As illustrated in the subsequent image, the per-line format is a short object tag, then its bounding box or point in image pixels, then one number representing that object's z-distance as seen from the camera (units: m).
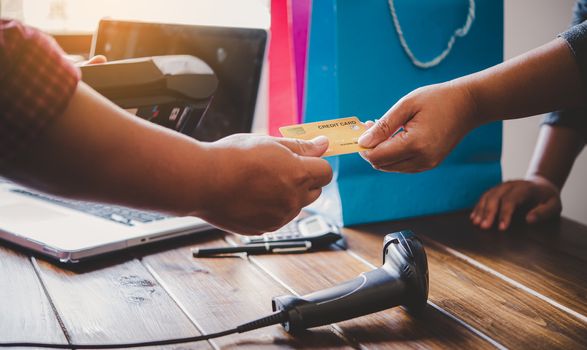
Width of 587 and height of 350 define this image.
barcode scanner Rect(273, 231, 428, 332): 0.56
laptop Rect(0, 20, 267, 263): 1.09
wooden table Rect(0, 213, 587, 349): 0.55
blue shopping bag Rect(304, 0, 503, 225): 0.90
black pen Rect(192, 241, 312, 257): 0.78
